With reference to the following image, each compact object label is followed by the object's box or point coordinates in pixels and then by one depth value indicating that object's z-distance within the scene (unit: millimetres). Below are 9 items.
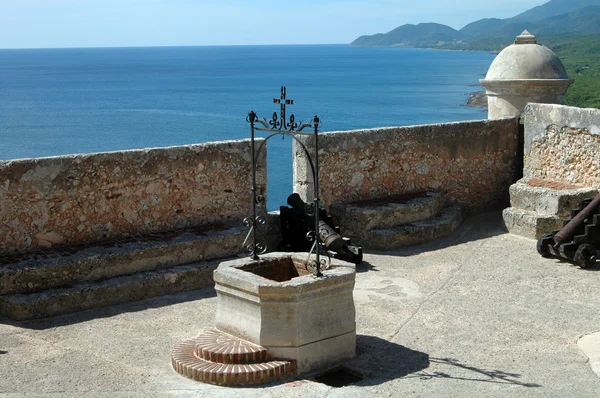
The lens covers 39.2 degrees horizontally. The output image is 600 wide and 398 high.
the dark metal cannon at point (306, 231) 9141
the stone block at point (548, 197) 10242
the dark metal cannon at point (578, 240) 9148
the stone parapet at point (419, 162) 10289
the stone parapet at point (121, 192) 8141
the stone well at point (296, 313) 6152
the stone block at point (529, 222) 10320
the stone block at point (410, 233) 10000
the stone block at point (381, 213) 10102
